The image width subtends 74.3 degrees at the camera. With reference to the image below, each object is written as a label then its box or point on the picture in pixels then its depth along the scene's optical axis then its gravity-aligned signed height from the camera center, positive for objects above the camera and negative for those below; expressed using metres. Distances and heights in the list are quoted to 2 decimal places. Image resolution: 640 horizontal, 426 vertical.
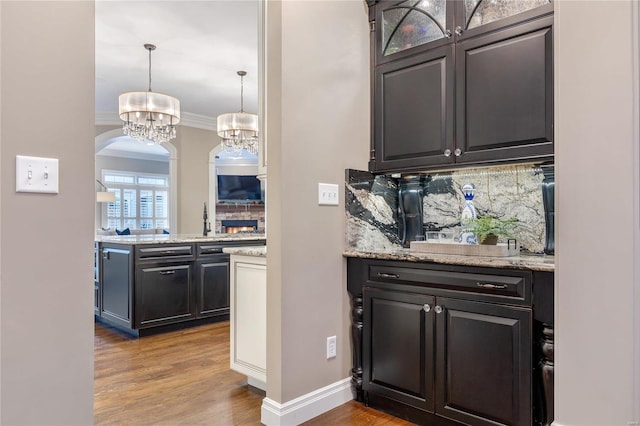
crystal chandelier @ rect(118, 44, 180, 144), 4.65 +1.16
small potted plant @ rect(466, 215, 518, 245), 2.08 -0.07
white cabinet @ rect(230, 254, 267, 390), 2.52 -0.64
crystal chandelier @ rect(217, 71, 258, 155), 5.66 +1.14
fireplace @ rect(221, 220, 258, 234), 12.89 -0.39
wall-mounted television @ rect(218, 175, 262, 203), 12.85 +0.78
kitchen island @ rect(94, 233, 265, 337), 3.90 -0.67
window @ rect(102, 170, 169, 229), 12.09 +0.36
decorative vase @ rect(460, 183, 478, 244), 2.23 +0.00
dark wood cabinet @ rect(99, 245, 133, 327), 3.90 -0.70
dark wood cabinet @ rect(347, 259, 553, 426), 1.77 -0.62
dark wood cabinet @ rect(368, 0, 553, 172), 1.99 +0.69
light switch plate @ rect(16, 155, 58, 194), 1.26 +0.12
